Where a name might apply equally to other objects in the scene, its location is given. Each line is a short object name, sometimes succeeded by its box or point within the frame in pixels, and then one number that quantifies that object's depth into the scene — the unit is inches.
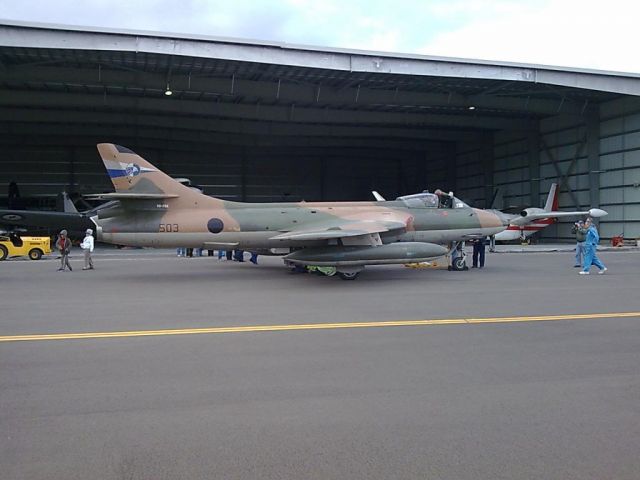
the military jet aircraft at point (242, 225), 550.0
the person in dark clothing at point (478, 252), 712.4
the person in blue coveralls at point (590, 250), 612.5
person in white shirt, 740.0
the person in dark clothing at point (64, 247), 723.4
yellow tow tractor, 950.4
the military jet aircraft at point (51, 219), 1034.7
